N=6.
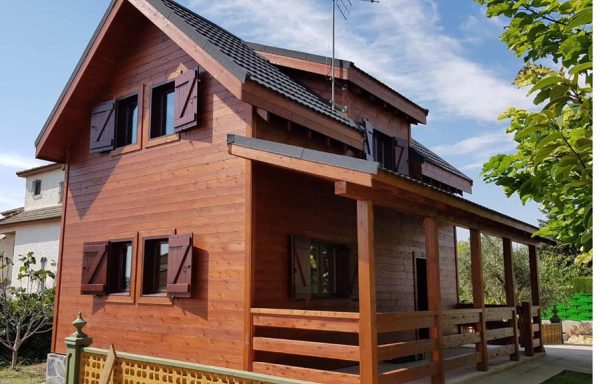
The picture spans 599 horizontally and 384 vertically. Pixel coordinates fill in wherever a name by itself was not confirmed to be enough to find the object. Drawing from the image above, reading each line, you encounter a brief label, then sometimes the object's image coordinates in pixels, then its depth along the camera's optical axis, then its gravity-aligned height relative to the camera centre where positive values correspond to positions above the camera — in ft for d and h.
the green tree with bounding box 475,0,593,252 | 8.51 +3.46
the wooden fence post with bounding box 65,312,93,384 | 23.80 -2.79
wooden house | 22.74 +3.89
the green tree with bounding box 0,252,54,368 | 40.60 -2.00
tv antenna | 34.63 +18.65
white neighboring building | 66.32 +8.73
